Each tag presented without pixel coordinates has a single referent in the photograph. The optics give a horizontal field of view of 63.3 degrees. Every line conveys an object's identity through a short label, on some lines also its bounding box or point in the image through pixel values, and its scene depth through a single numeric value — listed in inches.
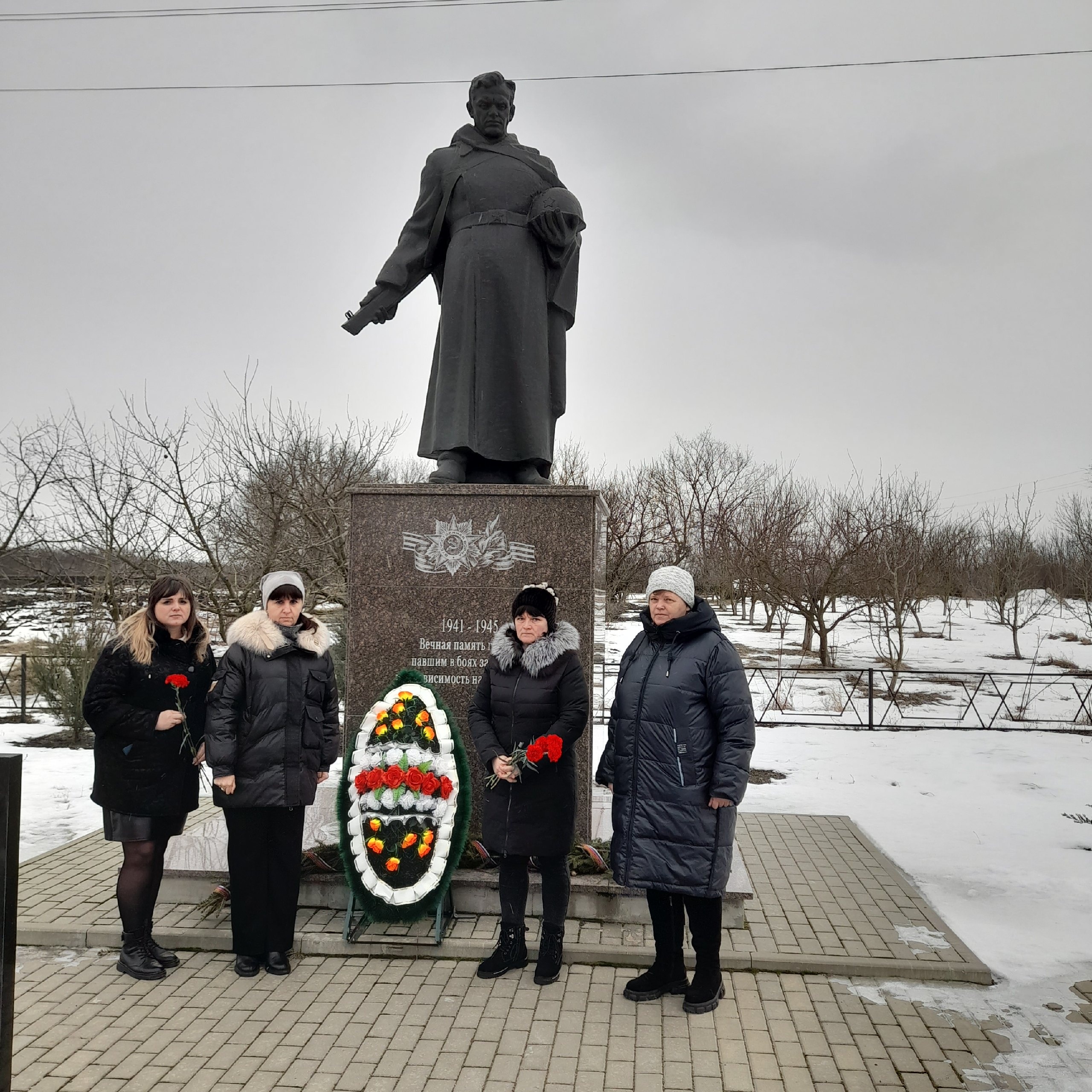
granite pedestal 202.7
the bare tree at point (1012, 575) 916.0
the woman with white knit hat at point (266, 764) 158.9
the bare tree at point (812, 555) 712.4
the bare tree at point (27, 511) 425.7
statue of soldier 214.7
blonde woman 157.5
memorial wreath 169.8
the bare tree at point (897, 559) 679.1
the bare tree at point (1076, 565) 888.9
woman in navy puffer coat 144.7
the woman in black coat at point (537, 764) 155.6
